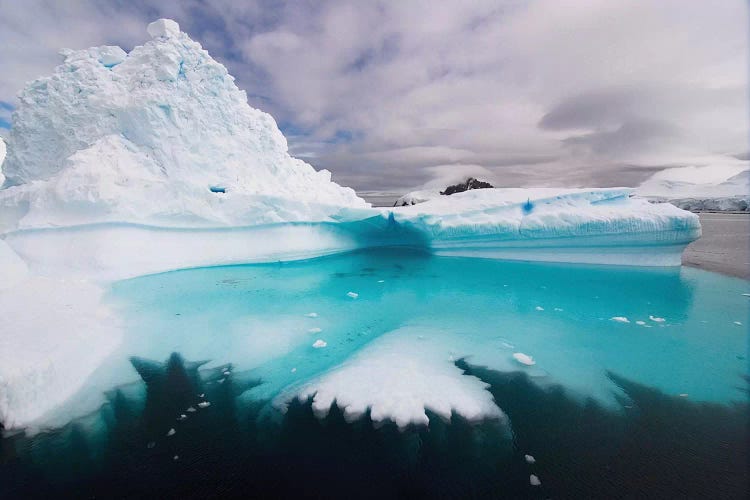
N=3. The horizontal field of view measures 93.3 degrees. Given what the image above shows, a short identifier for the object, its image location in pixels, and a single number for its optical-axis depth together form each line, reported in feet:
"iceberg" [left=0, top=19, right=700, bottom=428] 25.55
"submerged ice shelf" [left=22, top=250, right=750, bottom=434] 10.50
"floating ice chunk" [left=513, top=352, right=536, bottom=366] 12.47
